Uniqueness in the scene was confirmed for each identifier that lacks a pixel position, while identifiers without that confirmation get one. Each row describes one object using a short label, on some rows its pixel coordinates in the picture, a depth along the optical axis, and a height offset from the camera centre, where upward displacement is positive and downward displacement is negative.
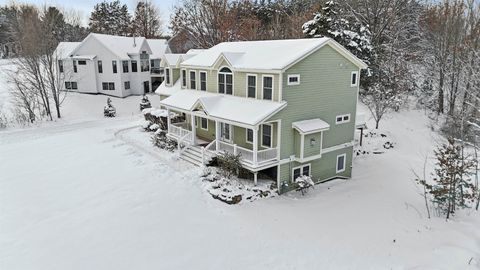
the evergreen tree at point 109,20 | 63.38 +8.58
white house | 38.97 +0.07
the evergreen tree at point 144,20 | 62.00 +8.51
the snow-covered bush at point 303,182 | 16.28 -5.66
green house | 15.98 -2.15
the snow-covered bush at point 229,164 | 16.27 -4.82
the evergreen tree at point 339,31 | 28.84 +2.98
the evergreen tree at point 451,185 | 13.67 -5.05
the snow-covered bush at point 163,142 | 21.10 -4.87
